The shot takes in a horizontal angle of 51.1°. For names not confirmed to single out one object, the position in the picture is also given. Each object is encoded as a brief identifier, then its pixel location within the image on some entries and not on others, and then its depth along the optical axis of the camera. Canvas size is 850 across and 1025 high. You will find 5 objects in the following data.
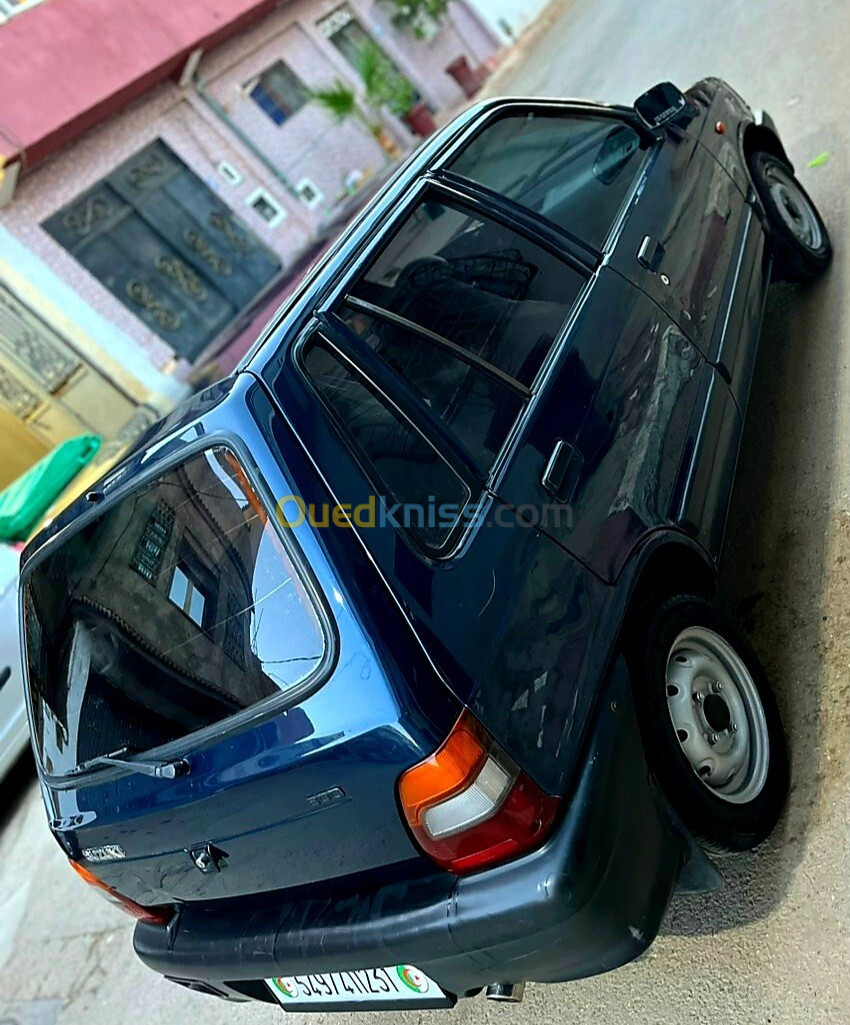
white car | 5.40
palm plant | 15.49
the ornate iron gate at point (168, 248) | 12.90
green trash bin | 6.63
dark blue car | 1.91
